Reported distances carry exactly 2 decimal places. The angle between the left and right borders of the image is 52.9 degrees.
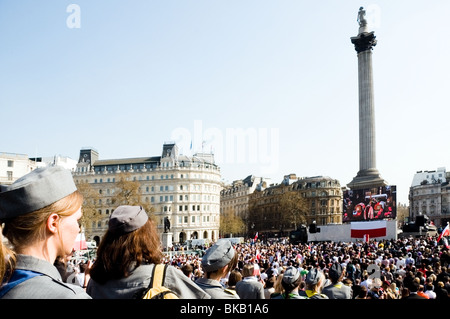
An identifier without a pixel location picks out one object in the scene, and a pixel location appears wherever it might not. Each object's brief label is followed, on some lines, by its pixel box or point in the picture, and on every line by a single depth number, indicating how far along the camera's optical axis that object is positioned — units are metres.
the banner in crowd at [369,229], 40.88
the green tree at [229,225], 119.69
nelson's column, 68.75
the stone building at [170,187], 106.06
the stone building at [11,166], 65.03
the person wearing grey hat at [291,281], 6.48
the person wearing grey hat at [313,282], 6.79
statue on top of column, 76.25
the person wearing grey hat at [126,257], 2.62
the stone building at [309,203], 121.25
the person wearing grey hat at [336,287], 7.44
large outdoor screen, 56.28
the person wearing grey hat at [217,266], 4.02
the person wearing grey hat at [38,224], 1.81
